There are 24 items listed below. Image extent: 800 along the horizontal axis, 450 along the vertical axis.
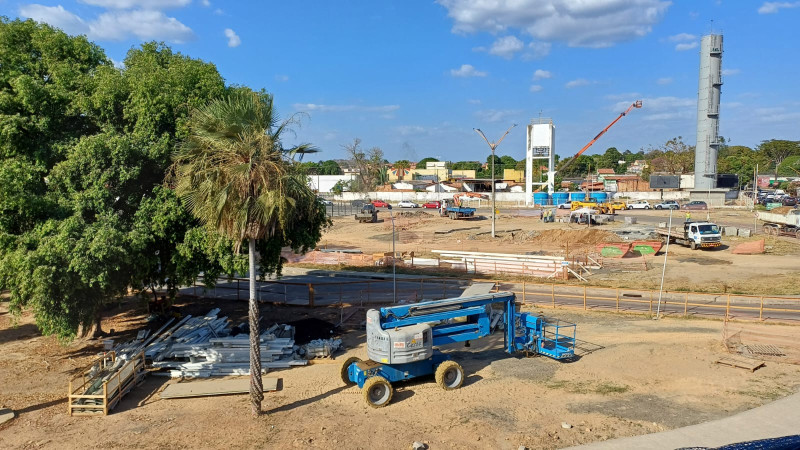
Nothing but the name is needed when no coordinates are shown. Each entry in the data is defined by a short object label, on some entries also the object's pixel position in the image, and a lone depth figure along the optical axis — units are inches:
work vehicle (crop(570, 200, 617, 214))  2746.1
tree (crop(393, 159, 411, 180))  6162.4
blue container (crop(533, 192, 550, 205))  3779.5
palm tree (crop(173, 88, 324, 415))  534.3
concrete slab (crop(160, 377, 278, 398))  641.6
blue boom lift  606.2
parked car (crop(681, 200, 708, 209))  3068.4
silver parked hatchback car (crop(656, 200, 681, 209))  3231.8
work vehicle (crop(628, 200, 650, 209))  3211.1
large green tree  625.0
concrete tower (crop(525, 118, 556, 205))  3907.5
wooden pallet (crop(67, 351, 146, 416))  593.3
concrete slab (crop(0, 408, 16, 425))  584.7
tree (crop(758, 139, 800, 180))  5831.7
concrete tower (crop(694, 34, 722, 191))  3294.8
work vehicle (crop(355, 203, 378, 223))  2662.4
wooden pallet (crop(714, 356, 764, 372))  679.7
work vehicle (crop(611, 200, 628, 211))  2974.7
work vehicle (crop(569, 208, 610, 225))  2308.1
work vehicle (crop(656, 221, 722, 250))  1625.2
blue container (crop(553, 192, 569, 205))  3631.9
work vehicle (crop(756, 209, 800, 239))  1878.7
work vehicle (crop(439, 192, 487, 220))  2714.1
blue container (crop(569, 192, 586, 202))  3562.7
